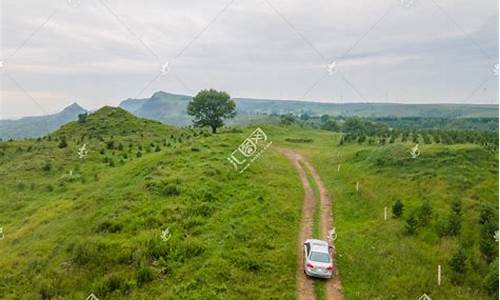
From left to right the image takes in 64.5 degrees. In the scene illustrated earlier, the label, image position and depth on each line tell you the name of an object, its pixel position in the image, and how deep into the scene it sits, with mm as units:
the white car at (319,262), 20109
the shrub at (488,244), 21156
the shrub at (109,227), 25469
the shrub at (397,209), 26609
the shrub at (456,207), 25550
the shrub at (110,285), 20562
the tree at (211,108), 75438
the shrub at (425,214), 25000
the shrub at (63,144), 57559
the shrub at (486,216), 24122
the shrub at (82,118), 77250
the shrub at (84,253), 22909
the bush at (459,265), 19922
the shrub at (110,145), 55862
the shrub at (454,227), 23672
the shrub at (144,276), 20691
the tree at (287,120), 114562
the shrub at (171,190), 29875
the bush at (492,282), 18438
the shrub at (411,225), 24198
